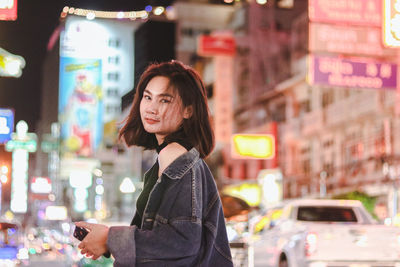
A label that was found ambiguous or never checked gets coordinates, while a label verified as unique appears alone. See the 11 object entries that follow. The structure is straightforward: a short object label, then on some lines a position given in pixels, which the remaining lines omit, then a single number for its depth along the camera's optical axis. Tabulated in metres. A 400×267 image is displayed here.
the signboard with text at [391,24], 10.15
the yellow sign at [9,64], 10.80
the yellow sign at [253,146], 38.72
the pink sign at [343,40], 15.10
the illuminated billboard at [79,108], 49.56
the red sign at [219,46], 44.03
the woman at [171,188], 2.46
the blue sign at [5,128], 16.29
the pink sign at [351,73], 15.59
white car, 11.12
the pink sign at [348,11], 13.44
